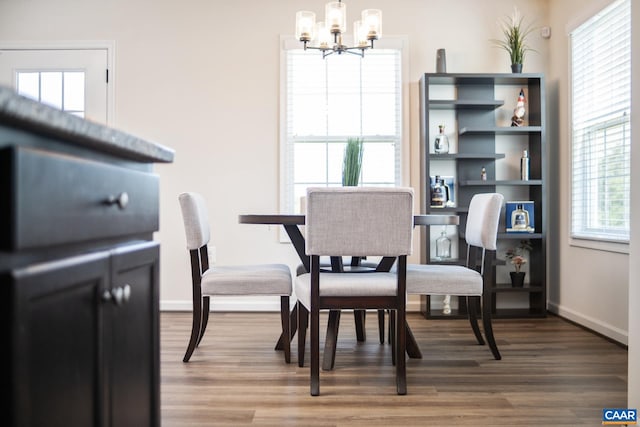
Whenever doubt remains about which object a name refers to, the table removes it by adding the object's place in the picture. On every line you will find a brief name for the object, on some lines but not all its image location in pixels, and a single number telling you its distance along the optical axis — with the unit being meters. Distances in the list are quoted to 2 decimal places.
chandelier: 2.98
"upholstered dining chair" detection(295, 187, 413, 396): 2.18
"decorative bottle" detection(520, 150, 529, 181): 4.01
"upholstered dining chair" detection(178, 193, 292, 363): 2.72
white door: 4.18
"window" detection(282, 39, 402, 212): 4.20
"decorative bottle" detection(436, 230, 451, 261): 4.12
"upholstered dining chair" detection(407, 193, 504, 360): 2.65
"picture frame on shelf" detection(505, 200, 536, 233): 4.00
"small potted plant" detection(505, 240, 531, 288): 4.00
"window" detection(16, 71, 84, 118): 4.19
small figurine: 4.04
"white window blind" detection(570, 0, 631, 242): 3.23
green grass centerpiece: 3.05
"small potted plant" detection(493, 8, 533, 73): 3.99
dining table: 2.58
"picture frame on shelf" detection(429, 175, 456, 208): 3.99
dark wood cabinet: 0.65
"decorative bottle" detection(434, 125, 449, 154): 4.06
